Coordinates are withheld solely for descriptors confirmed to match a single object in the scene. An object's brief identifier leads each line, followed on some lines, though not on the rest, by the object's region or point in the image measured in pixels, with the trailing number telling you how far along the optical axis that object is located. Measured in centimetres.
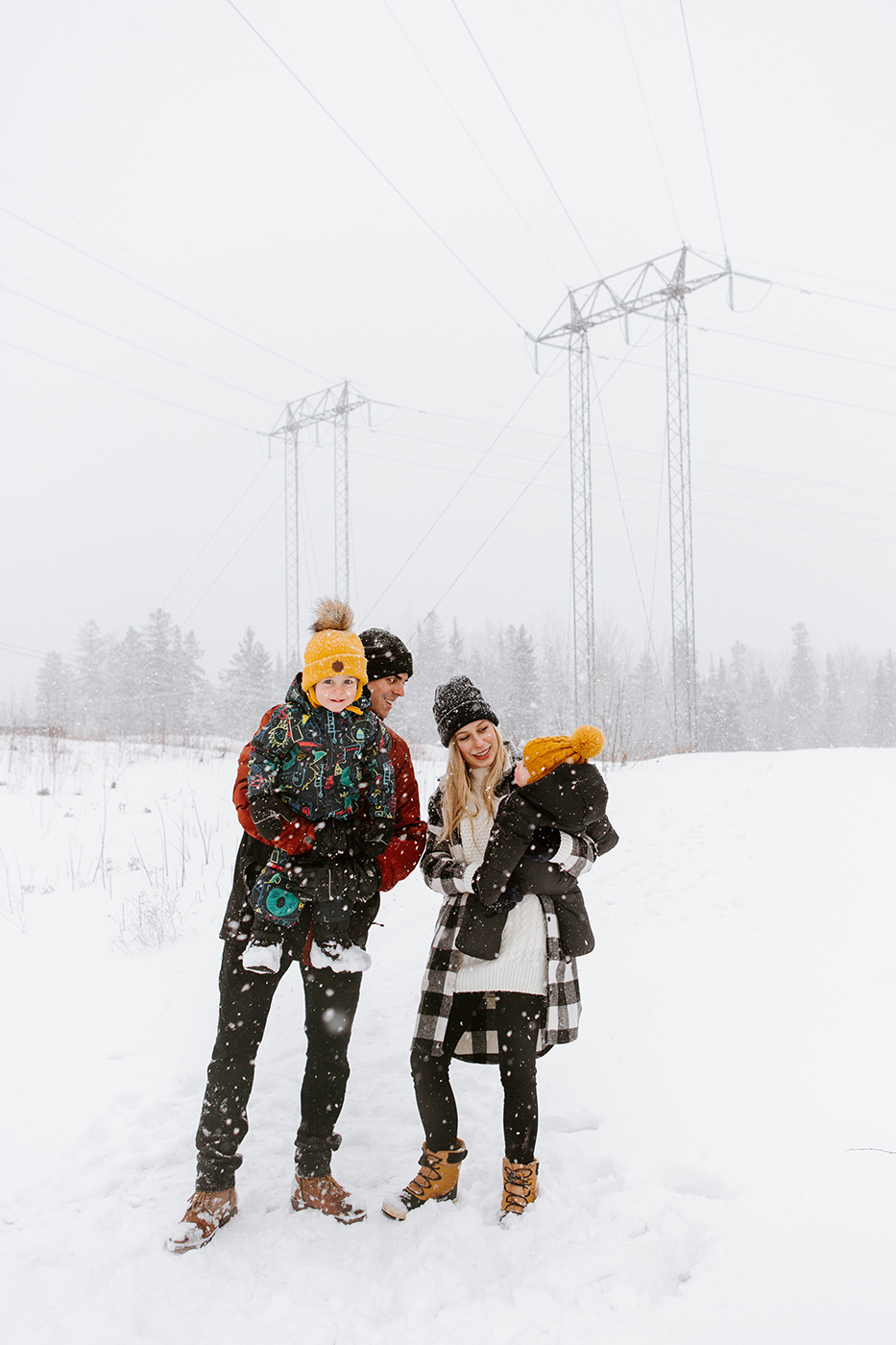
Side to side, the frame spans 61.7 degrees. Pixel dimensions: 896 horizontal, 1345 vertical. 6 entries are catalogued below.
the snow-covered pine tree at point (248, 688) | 4225
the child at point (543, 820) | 259
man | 247
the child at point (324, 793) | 247
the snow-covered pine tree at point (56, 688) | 4694
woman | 258
